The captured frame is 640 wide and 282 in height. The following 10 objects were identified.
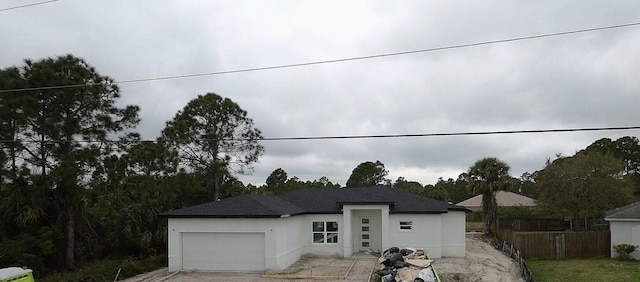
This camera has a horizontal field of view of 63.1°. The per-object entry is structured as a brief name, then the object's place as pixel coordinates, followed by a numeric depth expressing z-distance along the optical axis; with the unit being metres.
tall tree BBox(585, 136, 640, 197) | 69.93
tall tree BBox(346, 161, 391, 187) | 78.81
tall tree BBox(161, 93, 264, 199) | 38.56
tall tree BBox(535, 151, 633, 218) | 41.84
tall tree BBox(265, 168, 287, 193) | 69.68
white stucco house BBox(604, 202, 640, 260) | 27.22
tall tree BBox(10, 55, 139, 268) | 23.72
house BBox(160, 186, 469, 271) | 21.86
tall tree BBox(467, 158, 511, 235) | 38.38
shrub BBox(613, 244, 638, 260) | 27.10
